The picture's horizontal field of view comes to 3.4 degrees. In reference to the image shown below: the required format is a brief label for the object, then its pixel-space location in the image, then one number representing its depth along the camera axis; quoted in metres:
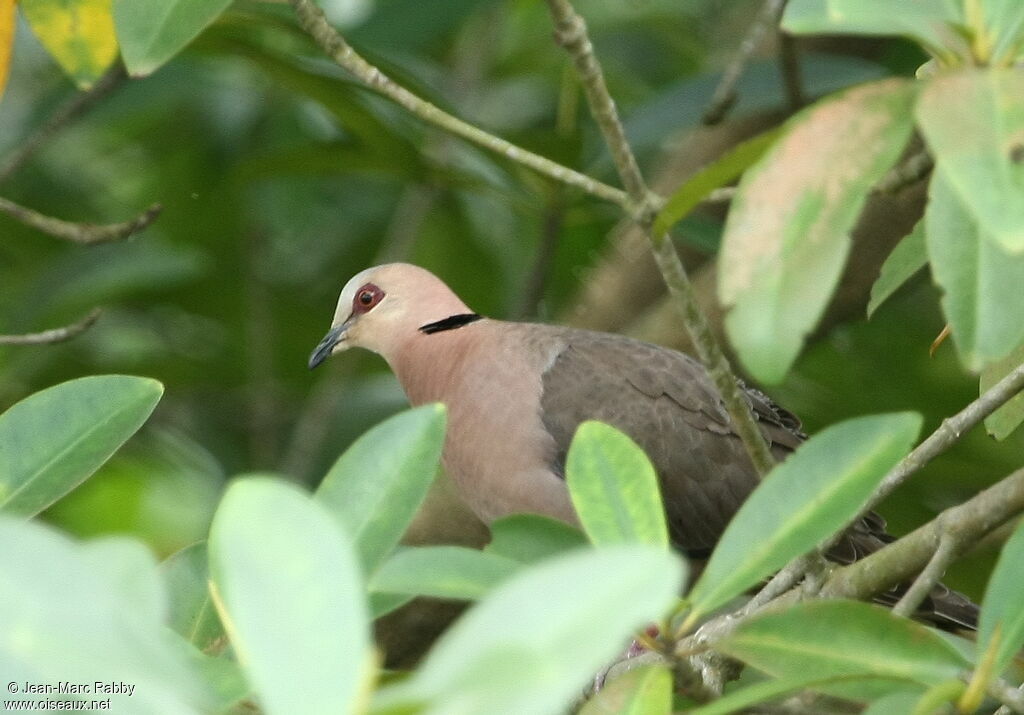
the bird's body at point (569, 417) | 5.53
